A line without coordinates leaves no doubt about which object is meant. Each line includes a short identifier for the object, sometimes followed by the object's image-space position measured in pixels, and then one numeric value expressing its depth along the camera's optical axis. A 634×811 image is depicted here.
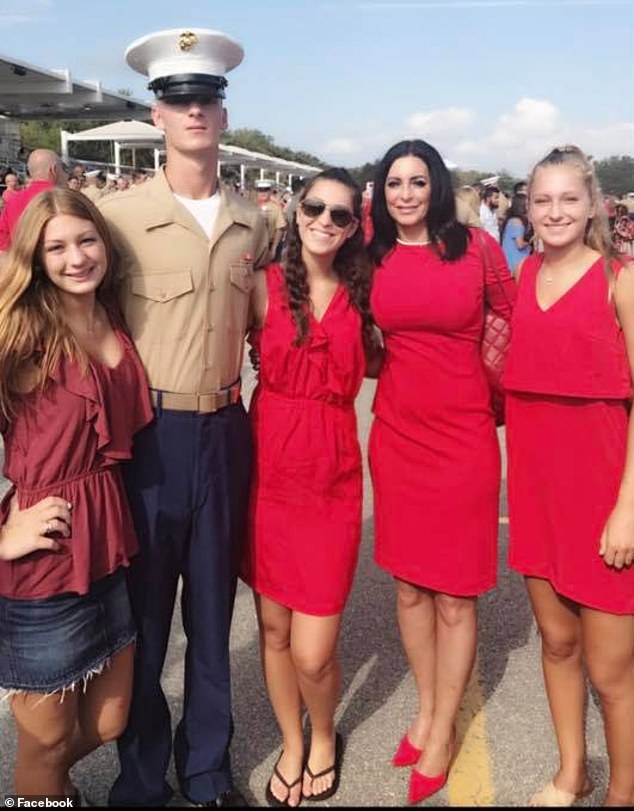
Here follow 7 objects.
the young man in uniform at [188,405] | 2.40
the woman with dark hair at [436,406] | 2.58
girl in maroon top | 2.06
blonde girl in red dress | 2.22
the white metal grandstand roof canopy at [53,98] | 25.91
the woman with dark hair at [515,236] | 8.92
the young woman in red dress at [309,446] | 2.53
